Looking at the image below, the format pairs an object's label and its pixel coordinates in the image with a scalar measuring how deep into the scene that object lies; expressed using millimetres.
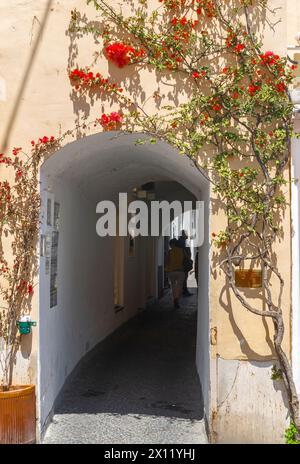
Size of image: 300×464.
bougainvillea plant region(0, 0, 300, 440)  5309
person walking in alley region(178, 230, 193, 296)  14326
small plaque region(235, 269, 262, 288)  5340
